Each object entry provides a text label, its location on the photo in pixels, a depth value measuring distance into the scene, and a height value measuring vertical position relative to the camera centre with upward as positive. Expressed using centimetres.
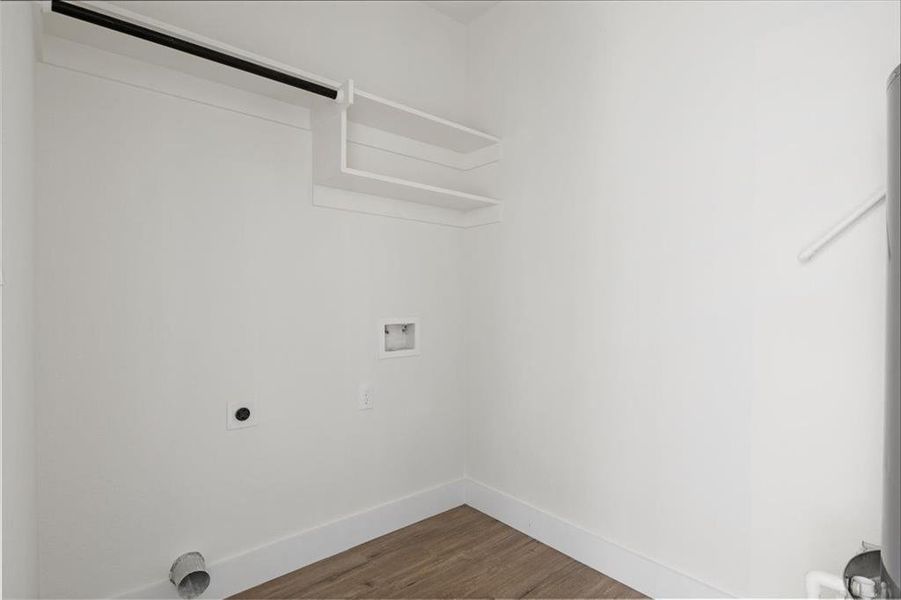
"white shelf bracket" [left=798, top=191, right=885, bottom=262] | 122 +20
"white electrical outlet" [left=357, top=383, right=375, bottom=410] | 204 -38
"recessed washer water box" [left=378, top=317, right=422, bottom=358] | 213 -14
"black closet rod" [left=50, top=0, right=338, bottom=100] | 124 +75
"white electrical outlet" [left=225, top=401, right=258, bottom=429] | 170 -38
